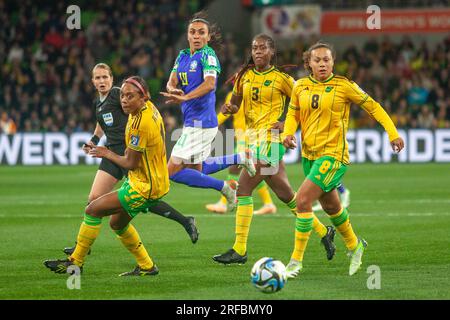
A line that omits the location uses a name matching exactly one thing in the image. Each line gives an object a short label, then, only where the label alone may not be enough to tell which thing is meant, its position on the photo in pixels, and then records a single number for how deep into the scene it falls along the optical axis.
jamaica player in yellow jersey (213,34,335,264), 21.11
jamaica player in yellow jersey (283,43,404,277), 18.45
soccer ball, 16.42
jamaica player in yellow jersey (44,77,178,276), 17.86
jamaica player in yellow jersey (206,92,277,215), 30.75
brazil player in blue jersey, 21.78
